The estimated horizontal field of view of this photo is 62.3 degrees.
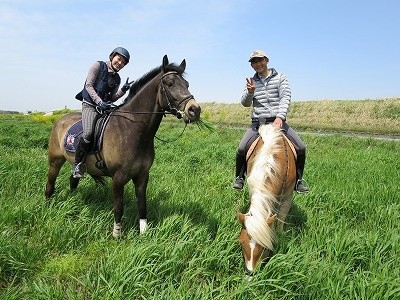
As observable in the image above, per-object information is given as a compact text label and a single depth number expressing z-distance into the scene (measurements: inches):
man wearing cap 197.6
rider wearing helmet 196.5
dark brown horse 181.9
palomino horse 124.8
